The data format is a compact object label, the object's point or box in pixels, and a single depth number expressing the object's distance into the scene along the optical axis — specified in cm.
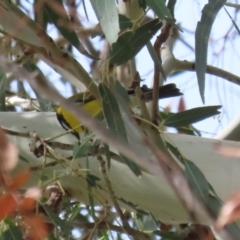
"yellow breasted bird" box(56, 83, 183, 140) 512
